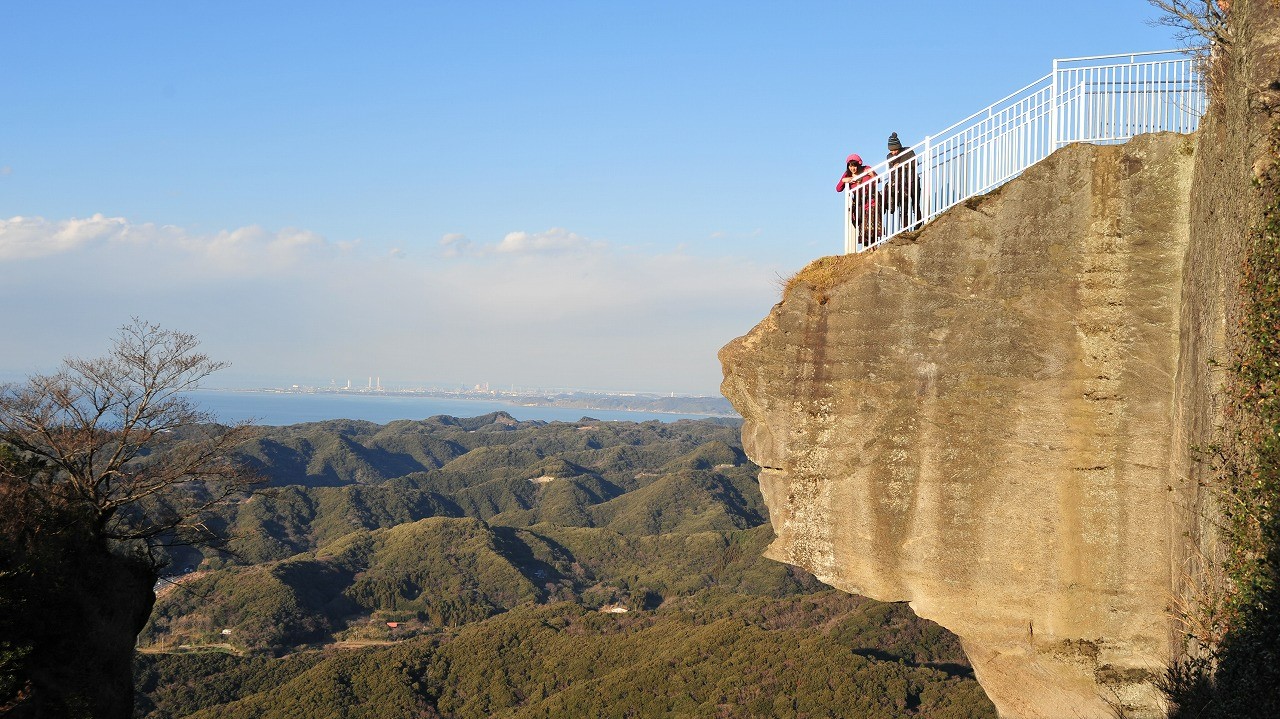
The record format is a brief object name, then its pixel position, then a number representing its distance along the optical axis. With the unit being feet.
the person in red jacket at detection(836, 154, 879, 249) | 40.42
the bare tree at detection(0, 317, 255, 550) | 56.80
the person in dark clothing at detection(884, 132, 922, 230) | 38.85
